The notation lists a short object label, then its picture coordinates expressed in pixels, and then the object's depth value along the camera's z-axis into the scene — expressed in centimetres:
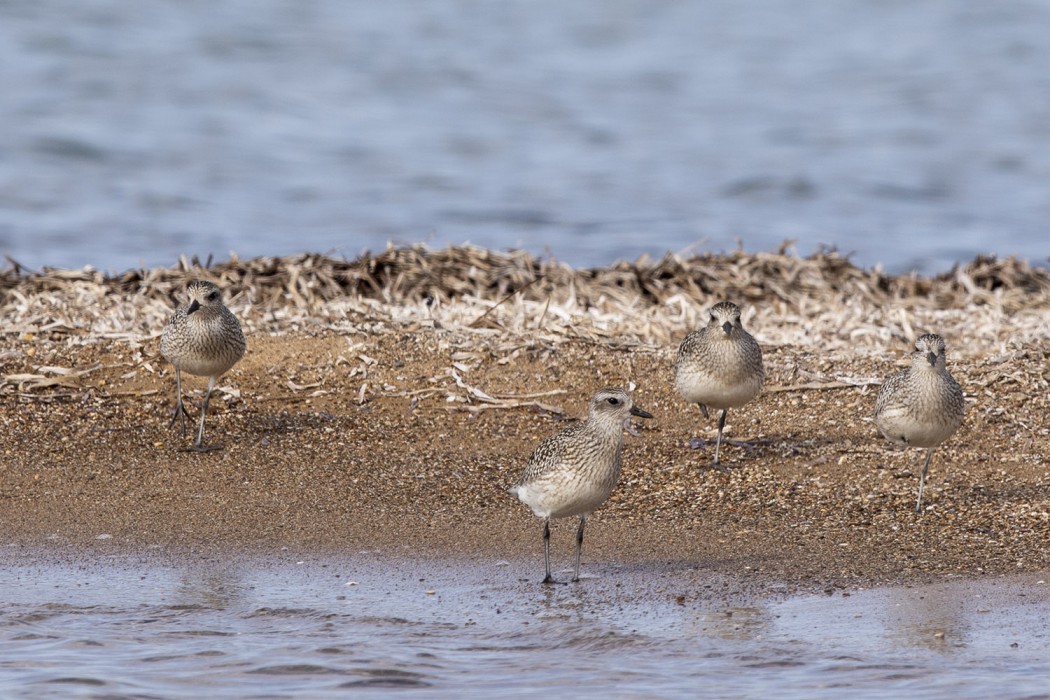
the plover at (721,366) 1816
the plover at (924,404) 1627
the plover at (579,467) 1411
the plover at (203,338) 1845
